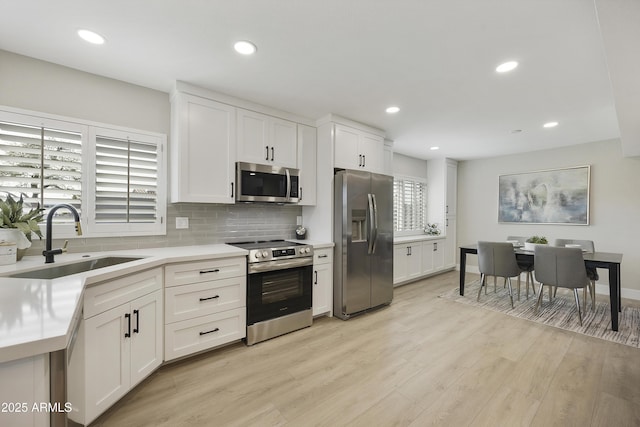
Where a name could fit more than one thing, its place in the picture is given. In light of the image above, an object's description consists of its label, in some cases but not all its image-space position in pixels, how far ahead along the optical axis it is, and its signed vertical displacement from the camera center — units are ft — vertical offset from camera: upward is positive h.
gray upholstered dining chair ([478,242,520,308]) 12.05 -2.06
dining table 9.52 -1.86
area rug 9.49 -4.13
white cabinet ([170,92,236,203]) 8.34 +2.07
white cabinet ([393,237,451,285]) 14.99 -2.71
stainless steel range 8.50 -2.53
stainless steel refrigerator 10.62 -1.12
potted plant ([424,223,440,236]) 18.51 -1.06
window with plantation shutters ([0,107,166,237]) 6.86 +1.16
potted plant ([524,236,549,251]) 12.16 -1.28
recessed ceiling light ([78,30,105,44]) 6.10 +4.10
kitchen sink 5.63 -1.30
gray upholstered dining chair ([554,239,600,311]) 11.12 -1.59
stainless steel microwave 9.30 +1.11
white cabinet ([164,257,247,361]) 7.21 -2.63
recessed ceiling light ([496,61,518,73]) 7.18 +4.06
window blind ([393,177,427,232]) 17.49 +0.72
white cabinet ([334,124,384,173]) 11.23 +2.88
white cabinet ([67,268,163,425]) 4.83 -2.74
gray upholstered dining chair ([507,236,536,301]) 12.55 -2.42
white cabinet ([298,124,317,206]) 10.98 +2.13
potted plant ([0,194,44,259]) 5.84 -0.26
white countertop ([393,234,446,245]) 15.44 -1.46
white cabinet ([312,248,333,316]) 10.30 -2.62
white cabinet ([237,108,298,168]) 9.48 +2.77
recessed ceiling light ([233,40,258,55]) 6.47 +4.10
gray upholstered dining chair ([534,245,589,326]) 10.12 -2.04
